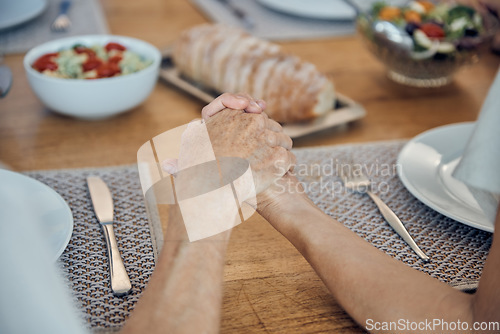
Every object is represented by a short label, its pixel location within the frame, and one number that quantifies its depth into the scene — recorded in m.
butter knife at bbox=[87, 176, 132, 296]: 0.70
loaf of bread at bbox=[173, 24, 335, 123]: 1.19
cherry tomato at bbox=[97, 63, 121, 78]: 1.17
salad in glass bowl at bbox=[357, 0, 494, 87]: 1.28
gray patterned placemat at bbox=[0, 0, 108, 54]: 1.54
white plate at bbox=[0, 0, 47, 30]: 1.59
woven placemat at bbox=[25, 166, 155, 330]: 0.67
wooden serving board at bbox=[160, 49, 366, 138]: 1.17
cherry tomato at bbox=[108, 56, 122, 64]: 1.22
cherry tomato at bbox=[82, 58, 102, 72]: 1.18
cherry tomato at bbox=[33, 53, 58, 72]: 1.16
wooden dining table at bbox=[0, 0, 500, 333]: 0.70
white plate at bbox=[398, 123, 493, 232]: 0.84
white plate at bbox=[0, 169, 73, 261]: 0.68
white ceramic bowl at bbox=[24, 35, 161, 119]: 1.11
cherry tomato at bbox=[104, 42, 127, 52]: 1.28
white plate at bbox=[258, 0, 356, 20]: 1.80
